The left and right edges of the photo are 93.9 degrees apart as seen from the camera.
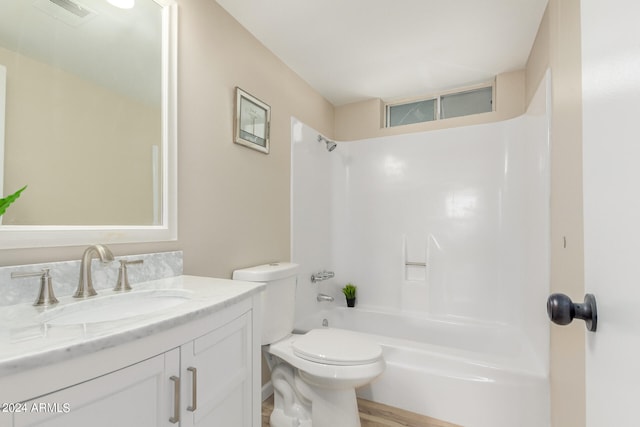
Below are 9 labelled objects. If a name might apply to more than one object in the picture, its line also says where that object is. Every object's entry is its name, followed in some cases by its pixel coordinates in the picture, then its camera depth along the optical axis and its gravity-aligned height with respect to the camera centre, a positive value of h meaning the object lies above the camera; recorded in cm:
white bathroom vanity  56 -33
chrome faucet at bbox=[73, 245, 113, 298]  99 -18
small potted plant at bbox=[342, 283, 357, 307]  287 -76
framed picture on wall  179 +60
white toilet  144 -74
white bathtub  161 -97
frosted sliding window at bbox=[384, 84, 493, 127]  263 +101
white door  41 +1
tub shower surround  172 -34
